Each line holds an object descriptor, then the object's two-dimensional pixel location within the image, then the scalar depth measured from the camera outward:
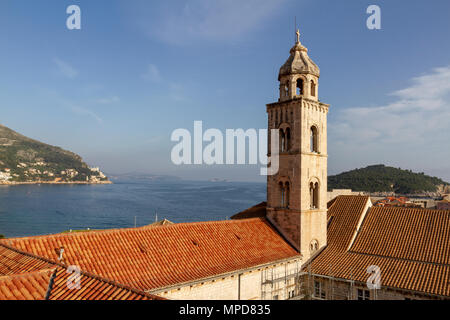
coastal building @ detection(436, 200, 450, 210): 62.56
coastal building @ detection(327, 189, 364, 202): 34.24
